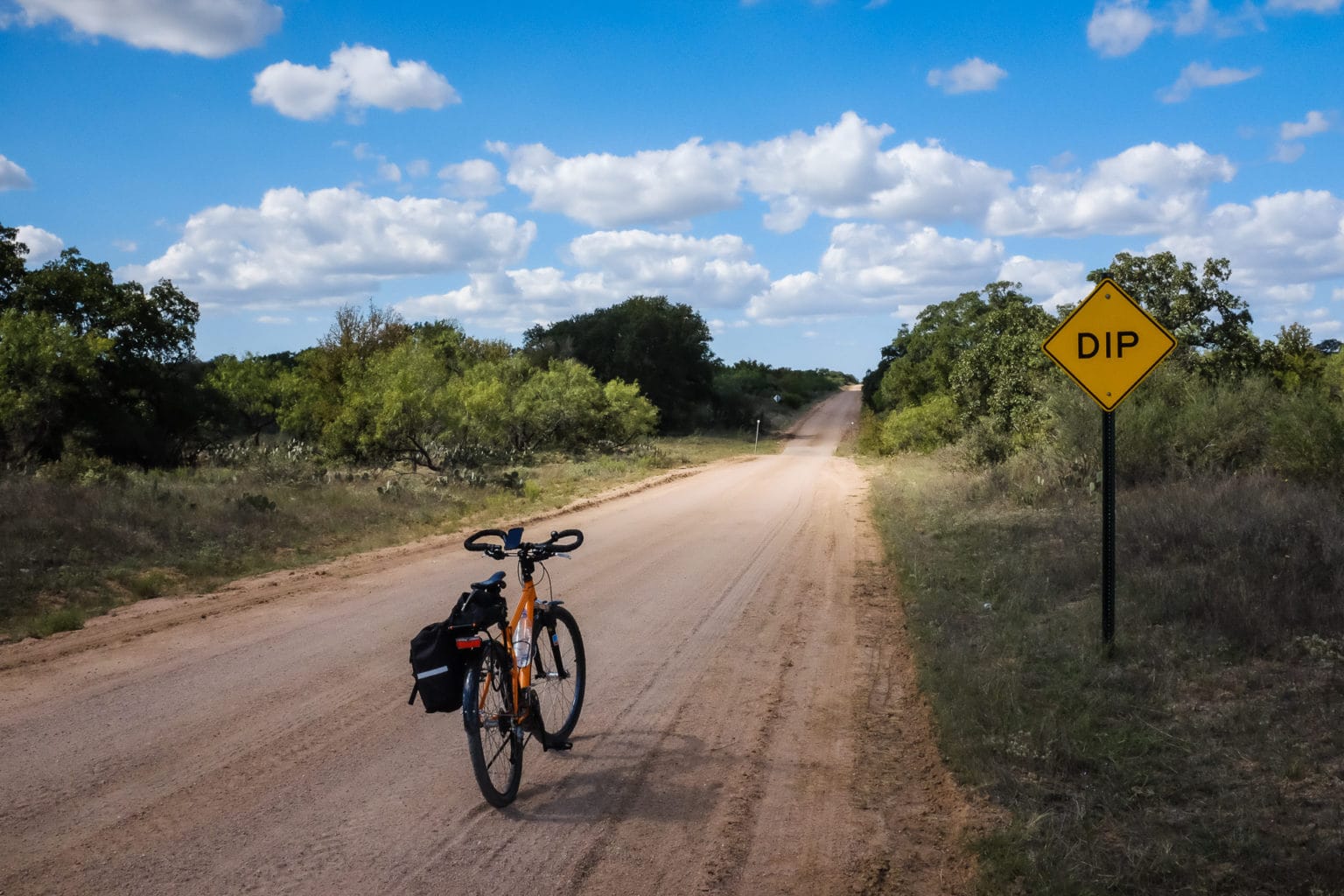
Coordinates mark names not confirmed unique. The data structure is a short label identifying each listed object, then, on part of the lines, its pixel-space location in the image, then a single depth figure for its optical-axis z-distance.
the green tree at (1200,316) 19.89
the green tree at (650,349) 66.00
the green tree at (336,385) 29.12
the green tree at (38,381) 21.95
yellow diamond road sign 8.02
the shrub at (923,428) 36.16
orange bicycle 5.00
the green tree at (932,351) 45.12
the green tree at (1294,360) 20.14
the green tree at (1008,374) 22.33
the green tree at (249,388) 42.09
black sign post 7.99
